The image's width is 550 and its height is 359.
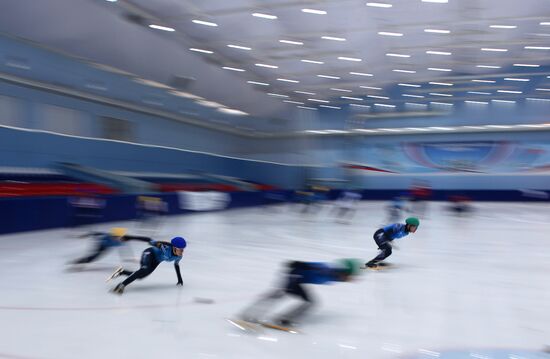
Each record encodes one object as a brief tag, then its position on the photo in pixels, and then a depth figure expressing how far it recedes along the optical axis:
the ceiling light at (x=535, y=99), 24.31
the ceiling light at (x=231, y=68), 21.67
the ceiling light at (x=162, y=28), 16.64
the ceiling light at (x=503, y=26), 15.78
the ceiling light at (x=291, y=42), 17.43
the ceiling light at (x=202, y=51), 19.08
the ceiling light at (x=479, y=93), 24.63
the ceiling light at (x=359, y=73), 21.90
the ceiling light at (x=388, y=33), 16.45
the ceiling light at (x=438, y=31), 16.23
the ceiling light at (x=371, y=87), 24.59
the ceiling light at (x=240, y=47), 18.48
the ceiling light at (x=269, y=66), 21.12
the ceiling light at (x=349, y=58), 19.65
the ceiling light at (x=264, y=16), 15.08
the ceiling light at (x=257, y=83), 24.18
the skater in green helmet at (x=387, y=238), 6.76
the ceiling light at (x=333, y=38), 17.05
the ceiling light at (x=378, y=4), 14.12
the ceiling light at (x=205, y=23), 16.11
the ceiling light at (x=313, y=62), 20.32
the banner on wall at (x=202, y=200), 17.38
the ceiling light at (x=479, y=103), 25.35
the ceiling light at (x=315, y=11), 14.82
